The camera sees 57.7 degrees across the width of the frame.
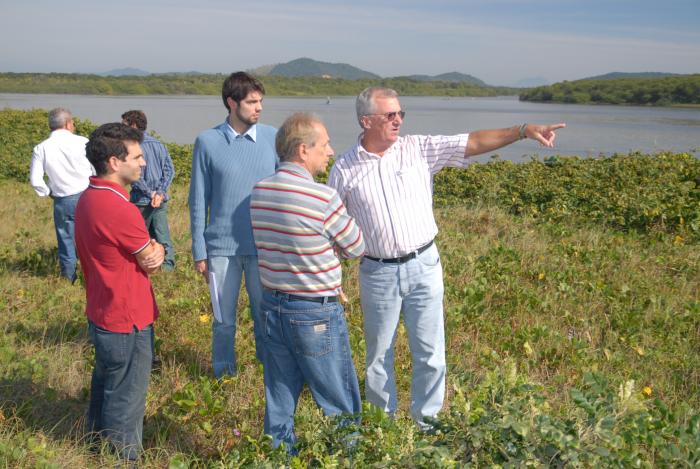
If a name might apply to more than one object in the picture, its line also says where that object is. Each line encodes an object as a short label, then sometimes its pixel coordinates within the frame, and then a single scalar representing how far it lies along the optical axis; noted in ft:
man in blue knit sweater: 12.89
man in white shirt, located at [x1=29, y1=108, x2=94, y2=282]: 20.93
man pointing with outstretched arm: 11.03
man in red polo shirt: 9.44
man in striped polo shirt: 8.89
